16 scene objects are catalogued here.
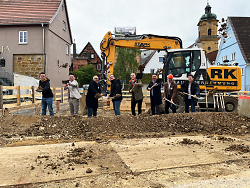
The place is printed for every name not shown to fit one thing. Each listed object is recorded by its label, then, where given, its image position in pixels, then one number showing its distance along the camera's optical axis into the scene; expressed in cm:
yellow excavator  925
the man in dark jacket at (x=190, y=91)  788
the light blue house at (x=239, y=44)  2423
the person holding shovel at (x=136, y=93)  764
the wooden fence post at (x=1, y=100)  760
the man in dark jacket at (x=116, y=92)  754
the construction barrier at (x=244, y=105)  680
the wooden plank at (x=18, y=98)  877
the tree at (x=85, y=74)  4147
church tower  5588
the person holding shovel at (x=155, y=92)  768
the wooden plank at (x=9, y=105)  813
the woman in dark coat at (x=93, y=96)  730
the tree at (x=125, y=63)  3978
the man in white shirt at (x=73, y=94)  743
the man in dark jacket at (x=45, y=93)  717
